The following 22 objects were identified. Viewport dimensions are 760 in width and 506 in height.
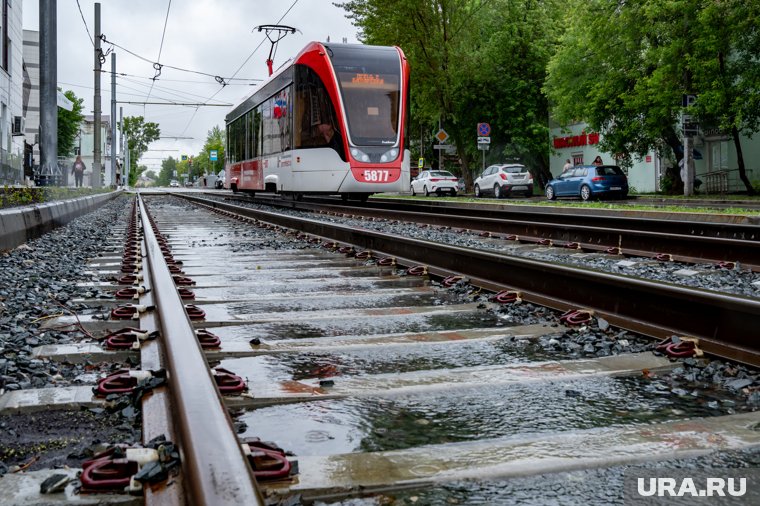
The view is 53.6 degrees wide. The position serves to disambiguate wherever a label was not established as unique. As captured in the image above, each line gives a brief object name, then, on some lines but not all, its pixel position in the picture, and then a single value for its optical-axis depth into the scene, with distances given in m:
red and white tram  16.23
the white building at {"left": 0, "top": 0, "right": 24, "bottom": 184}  33.60
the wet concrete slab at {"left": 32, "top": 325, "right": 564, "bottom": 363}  3.50
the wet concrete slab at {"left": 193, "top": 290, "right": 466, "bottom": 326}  4.74
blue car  27.38
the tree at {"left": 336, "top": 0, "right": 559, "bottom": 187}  36.75
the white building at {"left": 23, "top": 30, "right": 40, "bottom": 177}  59.88
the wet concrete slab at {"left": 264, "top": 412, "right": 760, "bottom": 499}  2.06
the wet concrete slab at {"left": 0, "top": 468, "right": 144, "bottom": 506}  1.86
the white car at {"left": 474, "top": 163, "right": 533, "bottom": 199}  33.25
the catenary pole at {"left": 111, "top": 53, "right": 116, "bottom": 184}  45.09
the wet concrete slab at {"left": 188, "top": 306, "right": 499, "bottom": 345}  4.19
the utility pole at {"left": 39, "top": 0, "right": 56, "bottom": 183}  16.25
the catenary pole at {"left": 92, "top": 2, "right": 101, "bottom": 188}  32.53
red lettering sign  43.97
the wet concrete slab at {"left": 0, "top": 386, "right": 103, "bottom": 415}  2.69
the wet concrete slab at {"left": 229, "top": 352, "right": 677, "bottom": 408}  2.93
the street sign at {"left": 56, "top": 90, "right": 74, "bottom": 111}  58.45
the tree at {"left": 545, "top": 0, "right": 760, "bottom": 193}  25.91
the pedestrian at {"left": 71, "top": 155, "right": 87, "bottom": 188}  34.75
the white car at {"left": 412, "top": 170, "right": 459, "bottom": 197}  37.38
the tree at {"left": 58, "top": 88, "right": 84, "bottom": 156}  66.46
